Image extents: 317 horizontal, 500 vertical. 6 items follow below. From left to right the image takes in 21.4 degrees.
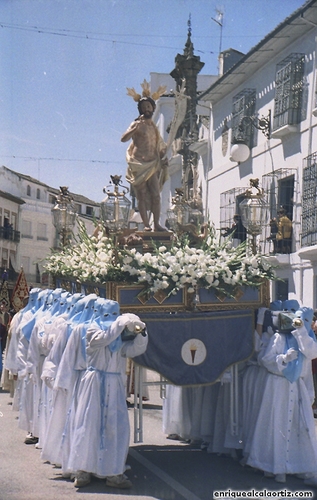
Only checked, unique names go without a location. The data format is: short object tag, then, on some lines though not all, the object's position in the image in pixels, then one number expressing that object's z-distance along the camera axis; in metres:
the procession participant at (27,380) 10.27
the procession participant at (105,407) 7.80
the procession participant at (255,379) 8.61
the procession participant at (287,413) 8.05
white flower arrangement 8.48
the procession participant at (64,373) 8.30
